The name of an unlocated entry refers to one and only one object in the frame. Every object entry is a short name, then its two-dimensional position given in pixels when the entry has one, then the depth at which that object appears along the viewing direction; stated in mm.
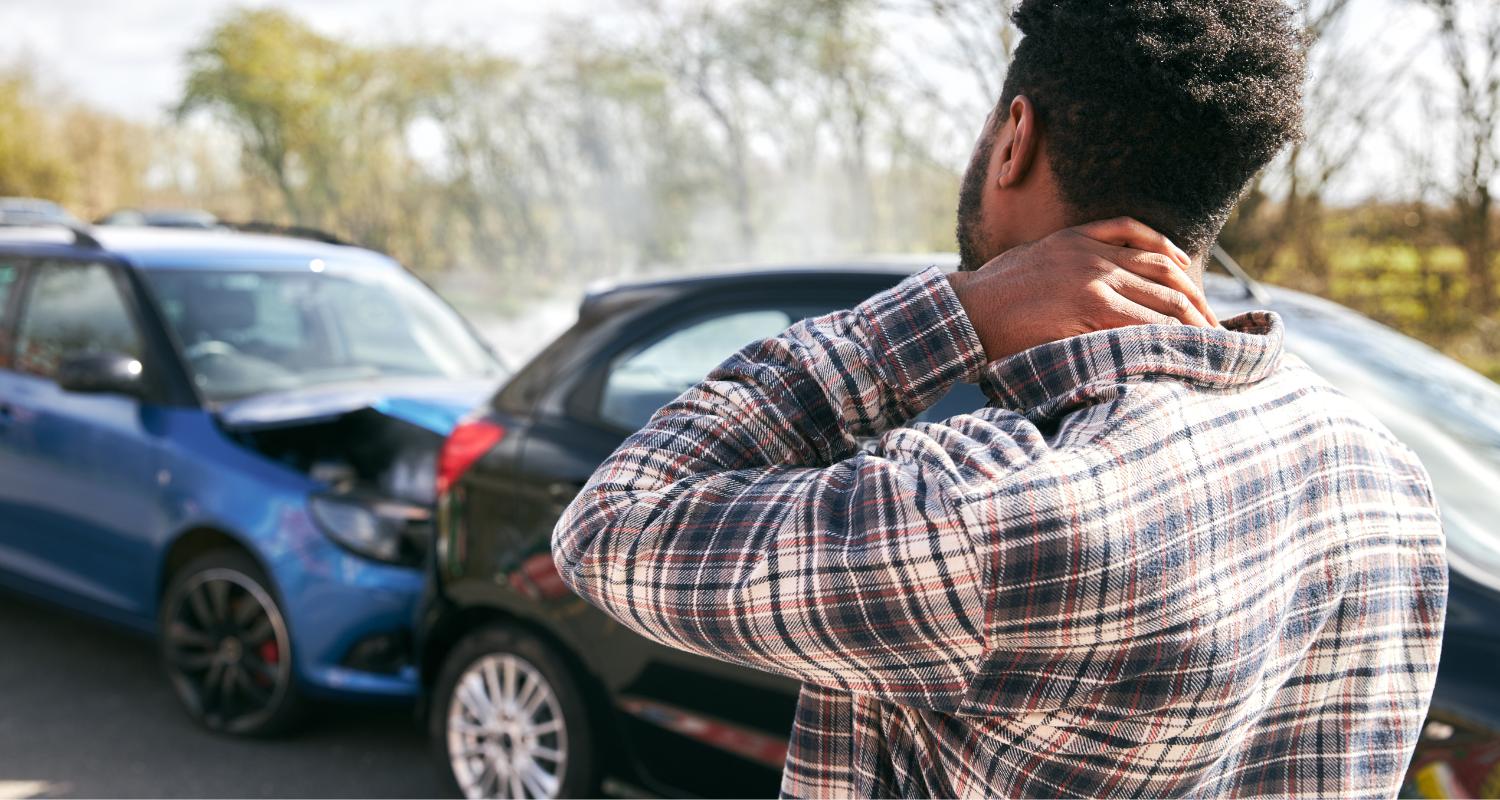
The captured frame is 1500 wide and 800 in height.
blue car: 4090
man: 998
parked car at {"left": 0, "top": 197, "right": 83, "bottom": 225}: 24738
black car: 2984
